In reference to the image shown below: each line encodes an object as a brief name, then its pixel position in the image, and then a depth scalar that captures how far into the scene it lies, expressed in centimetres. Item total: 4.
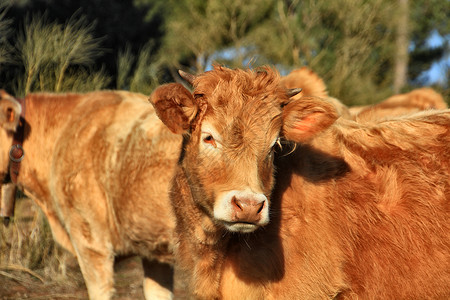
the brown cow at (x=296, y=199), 736
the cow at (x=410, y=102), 1692
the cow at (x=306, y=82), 1150
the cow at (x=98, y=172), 1146
